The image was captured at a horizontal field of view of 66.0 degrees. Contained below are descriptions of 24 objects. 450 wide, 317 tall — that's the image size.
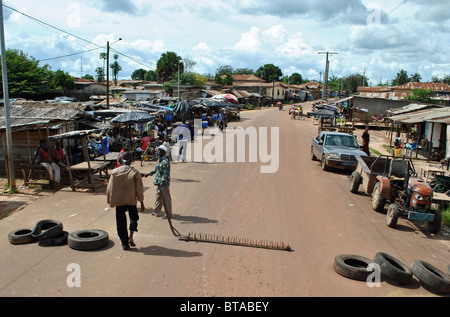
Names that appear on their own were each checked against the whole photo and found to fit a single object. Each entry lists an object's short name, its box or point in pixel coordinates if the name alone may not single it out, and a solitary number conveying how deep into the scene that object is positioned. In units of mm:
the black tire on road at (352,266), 5473
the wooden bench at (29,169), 10822
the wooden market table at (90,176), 10539
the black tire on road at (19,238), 6559
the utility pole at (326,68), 51528
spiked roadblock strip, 6508
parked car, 13852
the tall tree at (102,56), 78875
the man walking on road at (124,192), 6059
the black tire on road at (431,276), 5207
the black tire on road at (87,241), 6316
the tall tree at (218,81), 75500
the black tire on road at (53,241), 6570
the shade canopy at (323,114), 26988
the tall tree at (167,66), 63469
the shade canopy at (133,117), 15953
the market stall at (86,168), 10555
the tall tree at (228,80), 77562
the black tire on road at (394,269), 5414
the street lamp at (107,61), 27916
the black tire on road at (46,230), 6575
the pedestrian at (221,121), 27917
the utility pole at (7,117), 10117
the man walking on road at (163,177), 7785
